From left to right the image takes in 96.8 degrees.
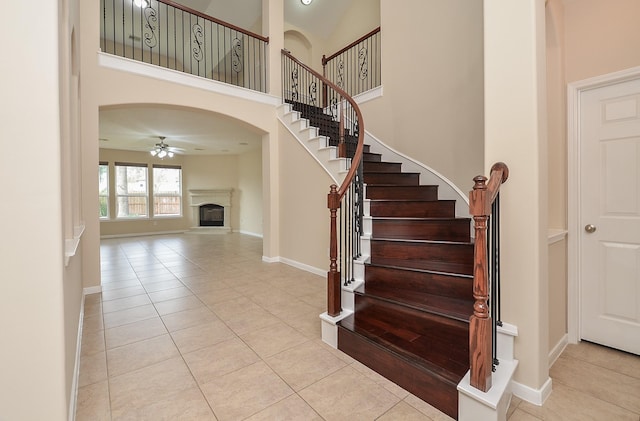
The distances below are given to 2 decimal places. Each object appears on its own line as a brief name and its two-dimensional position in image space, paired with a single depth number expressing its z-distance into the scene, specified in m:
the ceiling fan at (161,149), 6.86
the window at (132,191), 8.27
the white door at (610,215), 2.03
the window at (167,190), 8.91
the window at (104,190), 7.93
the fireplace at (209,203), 9.16
